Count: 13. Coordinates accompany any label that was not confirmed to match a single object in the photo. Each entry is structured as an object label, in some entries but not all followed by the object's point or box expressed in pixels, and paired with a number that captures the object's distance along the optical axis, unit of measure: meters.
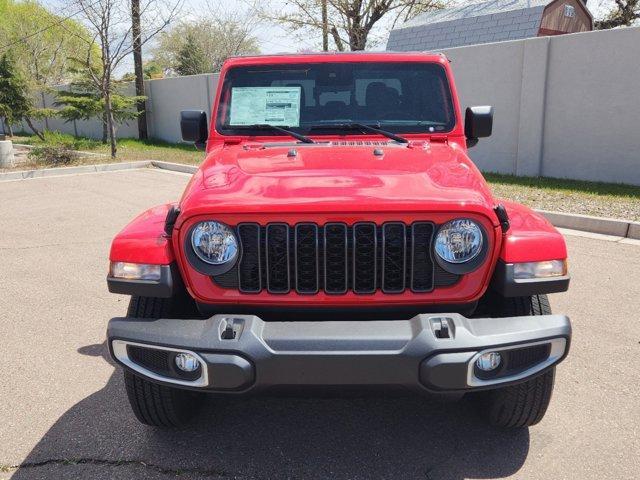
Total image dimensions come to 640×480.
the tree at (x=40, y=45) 32.88
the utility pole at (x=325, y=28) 22.47
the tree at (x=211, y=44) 36.27
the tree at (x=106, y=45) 15.73
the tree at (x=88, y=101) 18.27
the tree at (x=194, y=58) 37.41
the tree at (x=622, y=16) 23.69
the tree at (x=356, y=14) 22.45
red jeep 2.19
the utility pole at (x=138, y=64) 17.62
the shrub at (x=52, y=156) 15.07
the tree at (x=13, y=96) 20.31
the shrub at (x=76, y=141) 18.89
